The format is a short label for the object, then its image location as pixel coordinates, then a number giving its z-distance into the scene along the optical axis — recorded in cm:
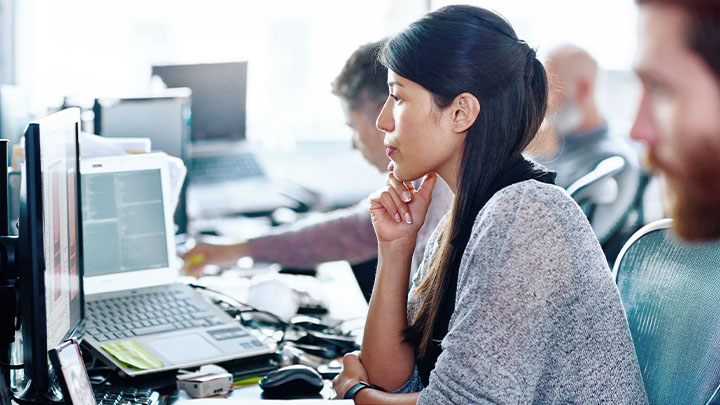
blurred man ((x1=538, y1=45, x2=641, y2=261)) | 323
